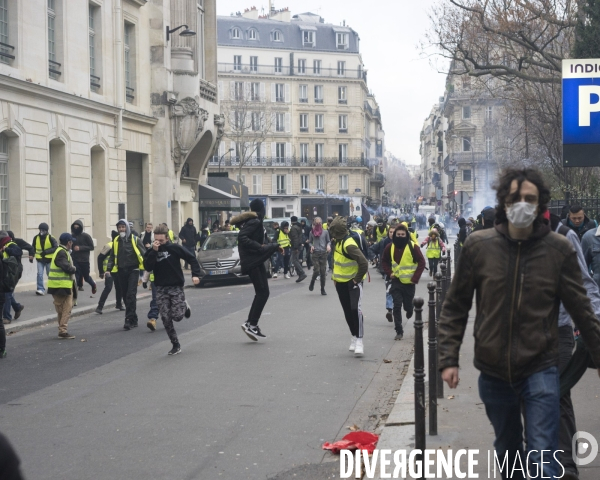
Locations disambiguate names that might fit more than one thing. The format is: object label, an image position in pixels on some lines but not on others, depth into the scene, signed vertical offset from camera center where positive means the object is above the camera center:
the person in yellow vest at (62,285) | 12.70 -1.13
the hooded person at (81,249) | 20.52 -0.96
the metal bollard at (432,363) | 6.38 -1.20
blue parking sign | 11.71 +1.22
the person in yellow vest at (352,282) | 10.74 -0.95
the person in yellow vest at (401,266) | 12.46 -0.88
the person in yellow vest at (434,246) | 21.84 -1.02
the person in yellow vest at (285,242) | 25.95 -1.05
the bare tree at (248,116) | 69.38 +7.78
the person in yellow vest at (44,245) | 17.09 -0.74
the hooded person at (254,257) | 12.01 -0.70
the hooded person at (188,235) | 29.33 -0.92
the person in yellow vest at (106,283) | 16.08 -1.44
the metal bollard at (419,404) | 5.25 -1.22
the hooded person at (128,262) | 14.21 -0.92
